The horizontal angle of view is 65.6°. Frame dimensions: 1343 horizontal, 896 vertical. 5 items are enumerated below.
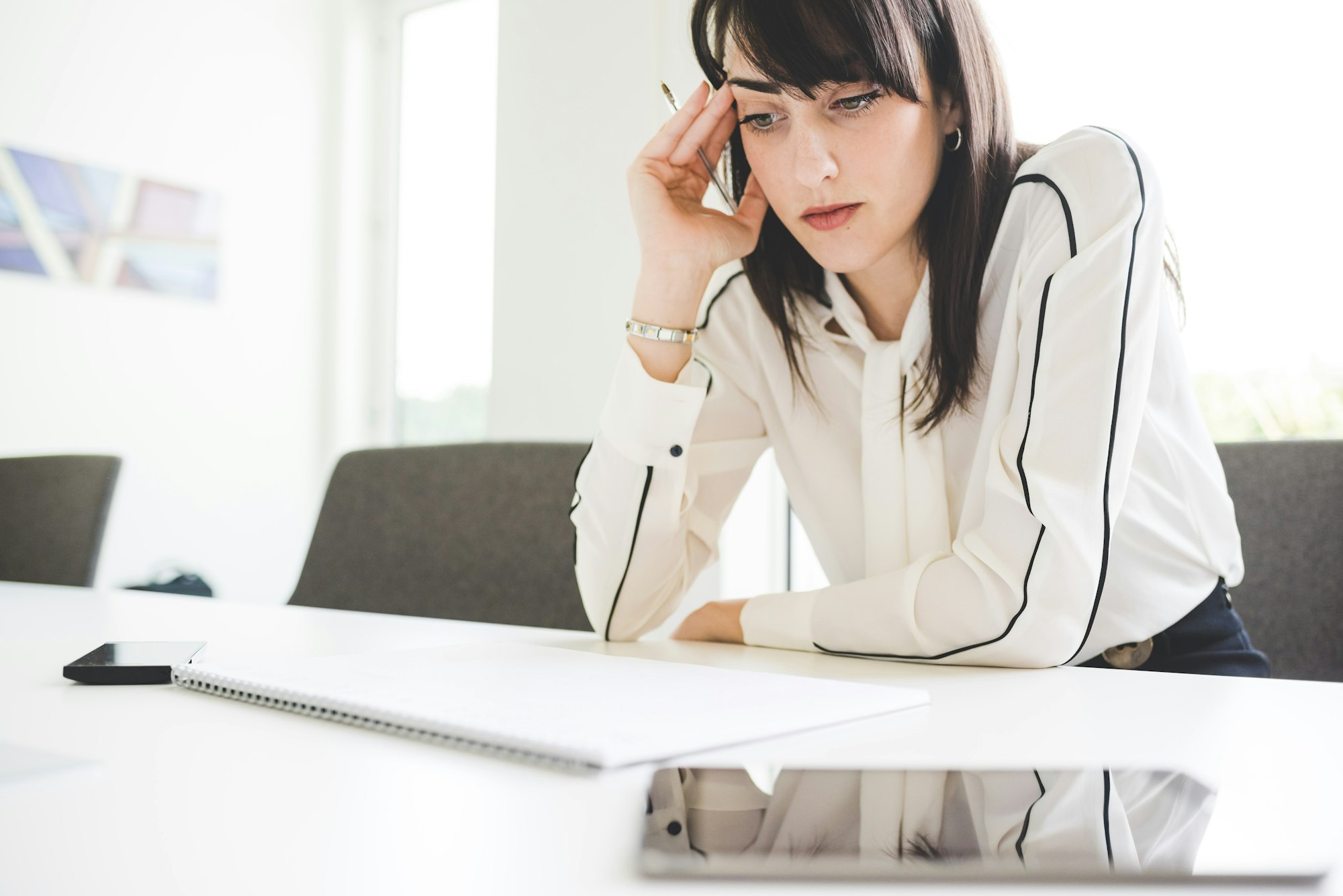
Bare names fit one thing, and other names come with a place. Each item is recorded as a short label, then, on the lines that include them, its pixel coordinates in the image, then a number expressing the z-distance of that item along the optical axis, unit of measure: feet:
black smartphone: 2.09
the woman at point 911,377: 2.72
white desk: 1.04
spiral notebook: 1.50
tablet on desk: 0.99
